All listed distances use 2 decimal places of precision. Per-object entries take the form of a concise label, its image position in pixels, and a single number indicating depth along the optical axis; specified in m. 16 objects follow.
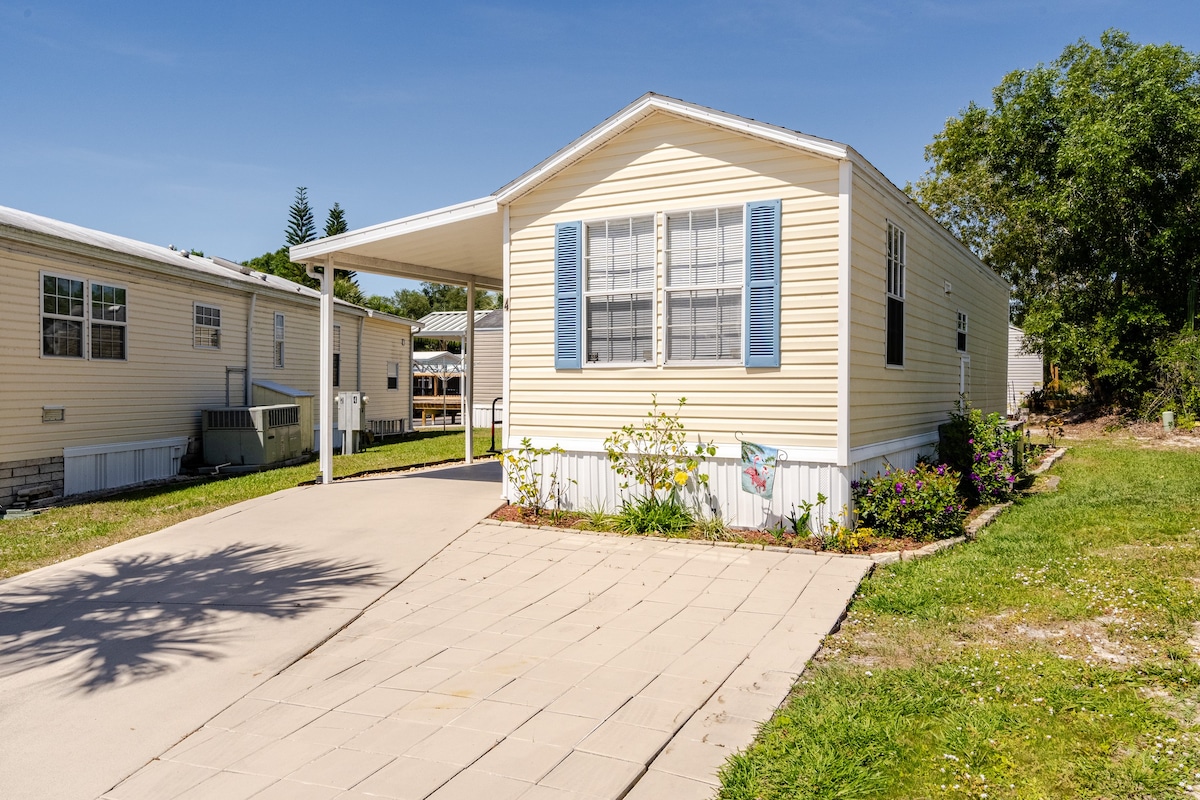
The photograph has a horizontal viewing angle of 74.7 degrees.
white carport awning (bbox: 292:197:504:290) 8.84
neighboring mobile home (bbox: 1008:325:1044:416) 34.38
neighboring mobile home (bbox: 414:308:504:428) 28.25
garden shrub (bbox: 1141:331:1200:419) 17.81
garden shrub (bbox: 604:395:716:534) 7.43
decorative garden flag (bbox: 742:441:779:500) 7.14
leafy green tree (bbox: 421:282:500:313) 62.53
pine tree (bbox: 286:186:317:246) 44.91
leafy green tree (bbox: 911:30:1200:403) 18.97
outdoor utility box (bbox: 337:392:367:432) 12.59
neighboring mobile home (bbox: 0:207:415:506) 10.34
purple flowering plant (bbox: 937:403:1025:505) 9.19
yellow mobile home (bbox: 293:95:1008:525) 7.00
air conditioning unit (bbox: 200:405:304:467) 13.65
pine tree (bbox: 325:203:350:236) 45.66
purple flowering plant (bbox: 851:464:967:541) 7.02
